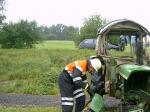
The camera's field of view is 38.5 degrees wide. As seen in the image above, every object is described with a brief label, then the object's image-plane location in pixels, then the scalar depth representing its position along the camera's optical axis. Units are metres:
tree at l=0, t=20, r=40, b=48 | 24.25
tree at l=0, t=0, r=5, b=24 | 24.56
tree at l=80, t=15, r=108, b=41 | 26.94
